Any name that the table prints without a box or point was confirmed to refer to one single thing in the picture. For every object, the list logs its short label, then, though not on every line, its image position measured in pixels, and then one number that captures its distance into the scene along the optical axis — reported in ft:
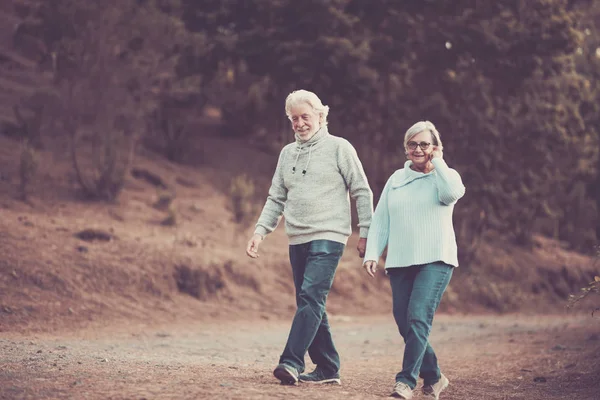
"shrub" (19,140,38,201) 54.80
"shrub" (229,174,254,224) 61.00
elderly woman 20.99
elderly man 21.63
